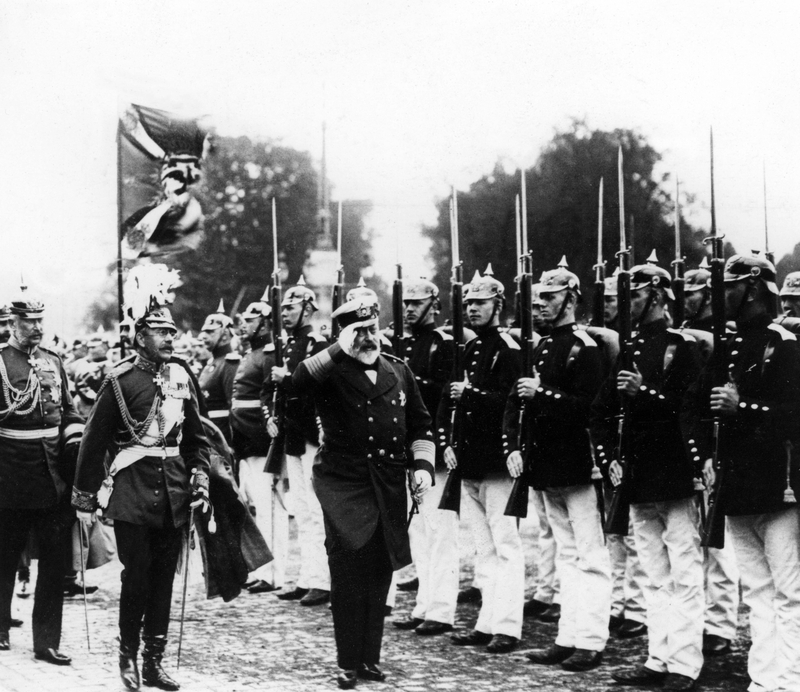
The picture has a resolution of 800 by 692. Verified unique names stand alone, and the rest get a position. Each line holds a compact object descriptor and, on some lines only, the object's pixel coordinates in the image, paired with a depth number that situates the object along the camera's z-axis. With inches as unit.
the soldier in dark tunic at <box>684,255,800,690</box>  226.4
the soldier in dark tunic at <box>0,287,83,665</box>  289.7
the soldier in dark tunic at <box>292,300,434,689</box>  253.6
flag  389.7
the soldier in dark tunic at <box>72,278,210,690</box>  252.4
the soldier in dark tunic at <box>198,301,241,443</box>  446.6
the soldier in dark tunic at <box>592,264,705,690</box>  249.6
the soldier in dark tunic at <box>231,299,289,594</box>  389.4
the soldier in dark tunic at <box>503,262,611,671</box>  271.4
